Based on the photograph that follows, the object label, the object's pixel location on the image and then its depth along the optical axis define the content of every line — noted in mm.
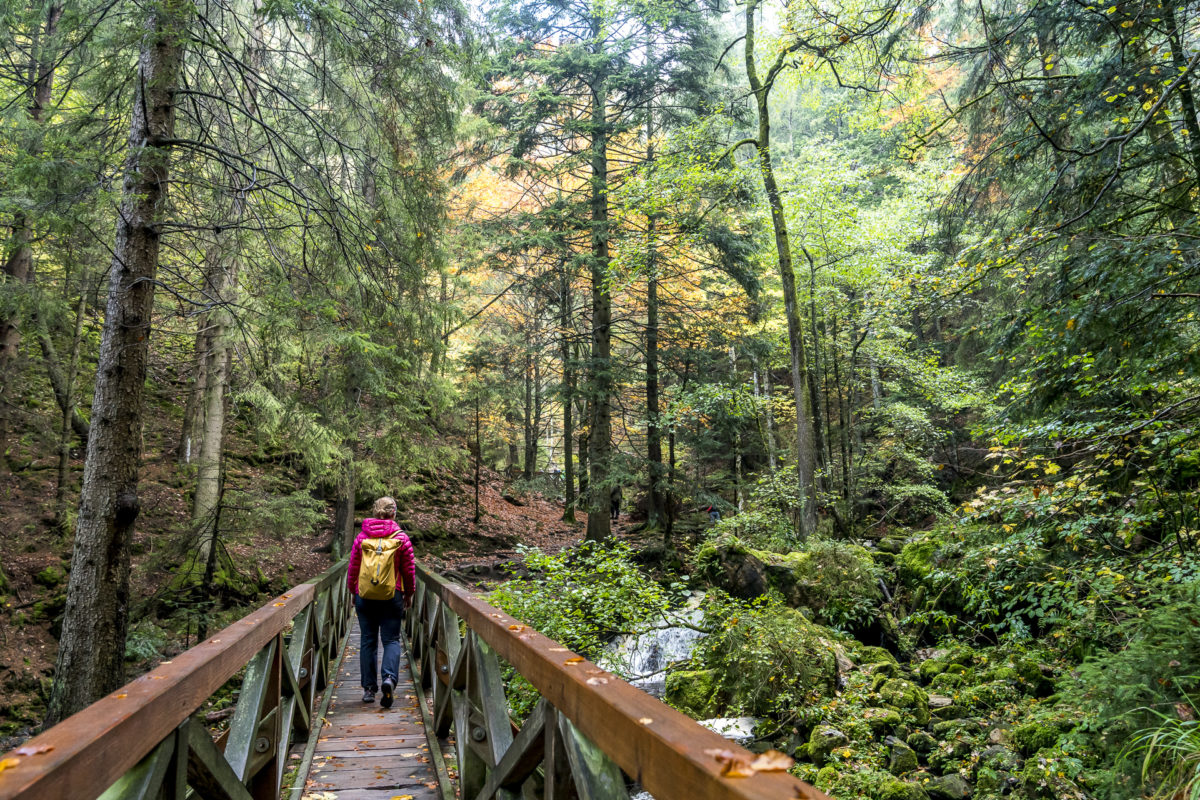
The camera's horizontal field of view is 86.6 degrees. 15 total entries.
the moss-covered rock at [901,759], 5727
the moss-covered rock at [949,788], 5266
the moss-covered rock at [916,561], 10172
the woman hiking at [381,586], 5406
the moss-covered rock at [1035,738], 5496
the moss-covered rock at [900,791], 5070
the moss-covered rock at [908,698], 6567
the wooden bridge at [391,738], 1247
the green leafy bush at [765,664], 6829
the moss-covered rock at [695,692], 7094
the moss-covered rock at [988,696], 6548
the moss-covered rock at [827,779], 5324
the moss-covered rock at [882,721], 6270
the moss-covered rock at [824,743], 6020
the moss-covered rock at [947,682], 7254
